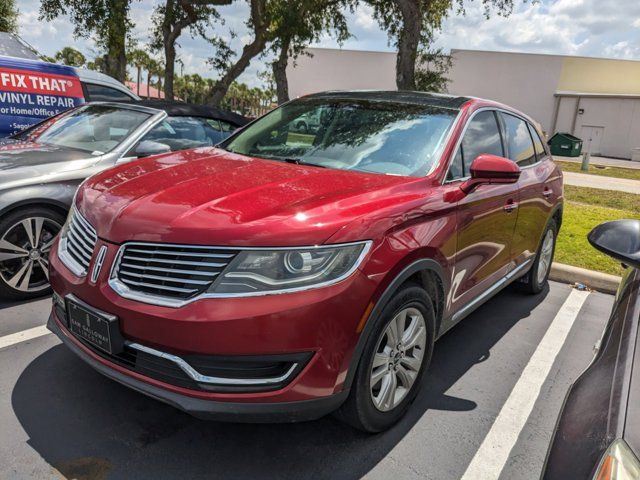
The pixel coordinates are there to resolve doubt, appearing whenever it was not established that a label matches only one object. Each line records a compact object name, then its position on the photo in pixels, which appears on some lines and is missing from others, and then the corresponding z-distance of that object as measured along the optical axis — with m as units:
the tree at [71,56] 48.31
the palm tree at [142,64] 45.36
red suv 2.05
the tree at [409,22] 11.26
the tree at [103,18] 12.38
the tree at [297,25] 13.92
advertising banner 6.14
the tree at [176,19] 14.02
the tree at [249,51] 14.63
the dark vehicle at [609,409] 1.26
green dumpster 33.62
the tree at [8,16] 21.40
